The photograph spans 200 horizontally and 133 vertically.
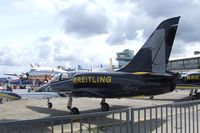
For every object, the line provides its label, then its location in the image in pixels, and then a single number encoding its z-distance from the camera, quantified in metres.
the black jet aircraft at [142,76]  10.39
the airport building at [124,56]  94.97
